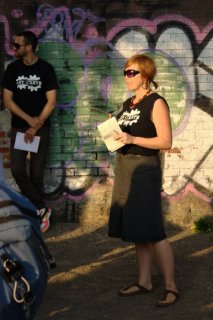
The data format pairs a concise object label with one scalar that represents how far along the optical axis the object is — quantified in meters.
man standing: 6.73
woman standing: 4.86
